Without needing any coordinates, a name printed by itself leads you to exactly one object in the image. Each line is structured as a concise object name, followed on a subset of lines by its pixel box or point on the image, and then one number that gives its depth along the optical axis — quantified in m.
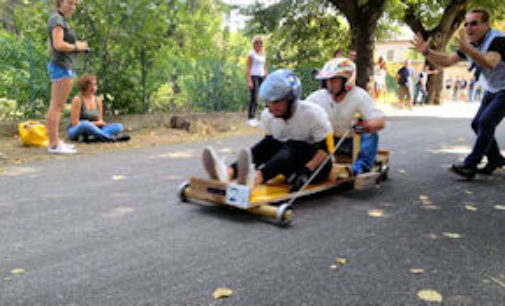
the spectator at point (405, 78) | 19.17
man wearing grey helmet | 4.34
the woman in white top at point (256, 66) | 11.18
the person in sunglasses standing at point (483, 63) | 5.26
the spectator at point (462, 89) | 39.77
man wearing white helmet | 5.06
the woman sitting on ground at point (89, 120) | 8.32
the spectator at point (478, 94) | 37.15
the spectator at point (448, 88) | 39.00
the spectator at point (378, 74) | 19.42
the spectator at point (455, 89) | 40.11
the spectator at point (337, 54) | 12.77
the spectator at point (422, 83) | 21.61
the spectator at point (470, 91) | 33.61
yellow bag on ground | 7.77
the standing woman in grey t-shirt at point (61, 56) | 6.75
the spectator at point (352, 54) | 14.28
